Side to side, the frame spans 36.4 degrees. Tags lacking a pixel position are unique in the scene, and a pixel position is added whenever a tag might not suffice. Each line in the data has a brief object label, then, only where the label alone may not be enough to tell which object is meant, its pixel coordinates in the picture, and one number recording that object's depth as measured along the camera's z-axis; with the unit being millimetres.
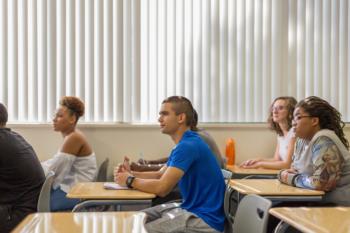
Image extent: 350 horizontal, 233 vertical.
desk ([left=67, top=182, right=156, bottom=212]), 2877
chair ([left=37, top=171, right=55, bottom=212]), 2883
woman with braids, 3137
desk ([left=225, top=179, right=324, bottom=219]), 3109
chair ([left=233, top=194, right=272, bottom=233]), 2158
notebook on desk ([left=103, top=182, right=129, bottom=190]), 3139
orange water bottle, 5215
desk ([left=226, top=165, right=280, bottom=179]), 4418
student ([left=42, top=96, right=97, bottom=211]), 3904
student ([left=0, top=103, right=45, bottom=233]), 3260
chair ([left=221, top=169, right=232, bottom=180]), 3435
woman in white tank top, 4688
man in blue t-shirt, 2791
